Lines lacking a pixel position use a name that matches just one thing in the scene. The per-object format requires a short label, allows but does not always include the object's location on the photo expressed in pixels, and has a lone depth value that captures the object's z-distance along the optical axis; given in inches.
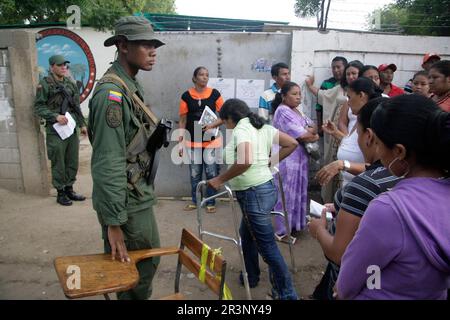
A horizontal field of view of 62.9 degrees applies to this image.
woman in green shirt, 108.4
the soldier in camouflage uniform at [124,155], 74.4
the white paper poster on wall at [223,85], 202.2
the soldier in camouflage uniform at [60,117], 195.6
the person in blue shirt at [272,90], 170.6
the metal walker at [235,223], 102.0
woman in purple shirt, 41.9
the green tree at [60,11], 394.6
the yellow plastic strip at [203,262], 72.3
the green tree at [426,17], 341.4
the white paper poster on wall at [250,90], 200.8
